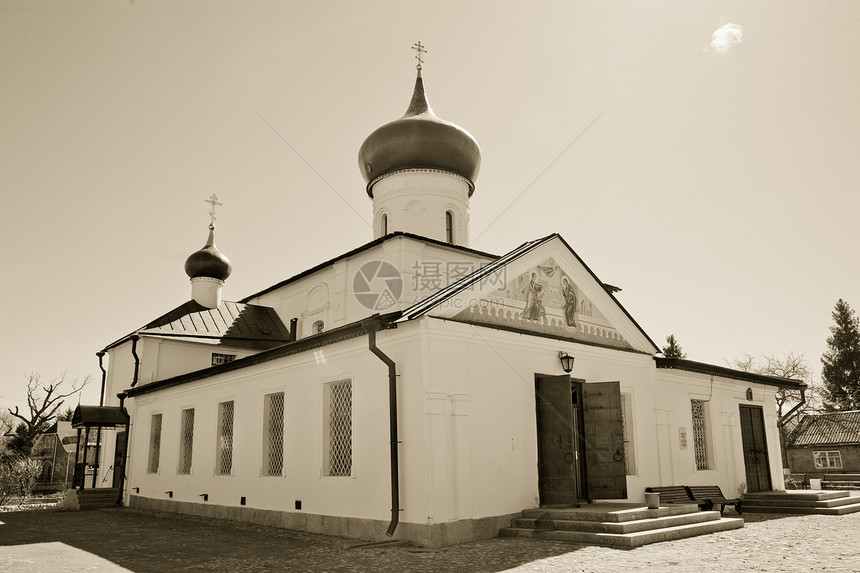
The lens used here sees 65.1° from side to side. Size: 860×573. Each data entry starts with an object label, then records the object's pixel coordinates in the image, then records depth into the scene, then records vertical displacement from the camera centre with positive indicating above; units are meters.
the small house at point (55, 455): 34.00 -0.77
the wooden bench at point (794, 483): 24.14 -1.74
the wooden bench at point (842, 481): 26.15 -1.90
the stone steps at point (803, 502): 14.75 -1.49
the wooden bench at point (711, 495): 14.36 -1.27
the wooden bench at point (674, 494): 13.93 -1.18
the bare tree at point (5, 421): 67.06 +2.12
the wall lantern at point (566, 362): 12.77 +1.39
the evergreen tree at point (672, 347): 52.38 +6.78
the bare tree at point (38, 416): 45.84 +1.79
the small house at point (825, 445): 35.63 -0.54
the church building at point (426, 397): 10.93 +0.82
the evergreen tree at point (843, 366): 49.25 +4.96
